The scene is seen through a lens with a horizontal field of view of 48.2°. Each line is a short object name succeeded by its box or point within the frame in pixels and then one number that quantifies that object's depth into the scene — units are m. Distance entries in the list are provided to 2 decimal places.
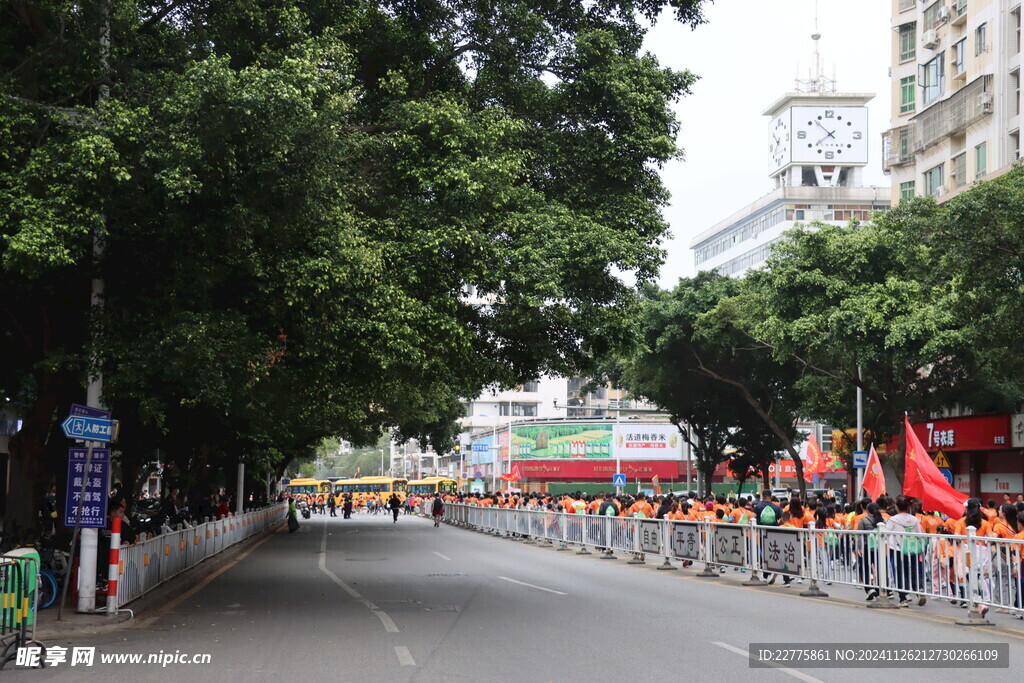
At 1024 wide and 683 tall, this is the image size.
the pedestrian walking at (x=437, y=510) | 53.53
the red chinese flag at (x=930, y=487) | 19.44
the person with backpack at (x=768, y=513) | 20.62
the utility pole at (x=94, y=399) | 13.81
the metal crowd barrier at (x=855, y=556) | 13.91
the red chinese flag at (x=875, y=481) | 23.97
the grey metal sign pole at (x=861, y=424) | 41.00
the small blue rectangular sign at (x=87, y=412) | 13.66
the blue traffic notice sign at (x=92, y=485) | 14.38
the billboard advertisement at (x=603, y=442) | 83.62
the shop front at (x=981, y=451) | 39.22
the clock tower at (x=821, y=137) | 100.56
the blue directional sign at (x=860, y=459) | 36.47
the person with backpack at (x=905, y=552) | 15.62
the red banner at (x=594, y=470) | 84.12
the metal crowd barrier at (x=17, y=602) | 10.66
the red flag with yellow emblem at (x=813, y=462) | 47.94
